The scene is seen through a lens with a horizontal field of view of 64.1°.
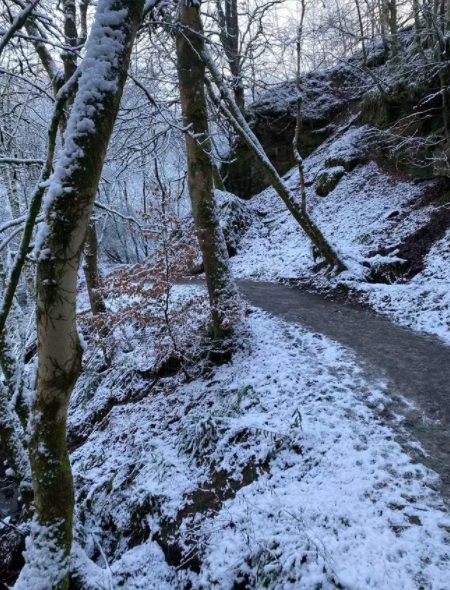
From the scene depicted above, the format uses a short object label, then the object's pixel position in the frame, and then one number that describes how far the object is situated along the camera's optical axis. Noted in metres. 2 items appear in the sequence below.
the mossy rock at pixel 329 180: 13.41
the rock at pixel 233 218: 13.64
